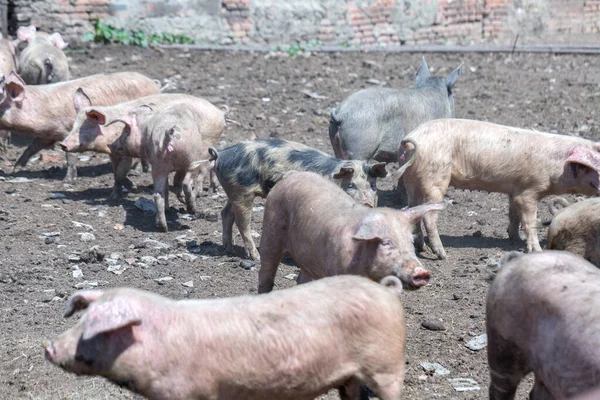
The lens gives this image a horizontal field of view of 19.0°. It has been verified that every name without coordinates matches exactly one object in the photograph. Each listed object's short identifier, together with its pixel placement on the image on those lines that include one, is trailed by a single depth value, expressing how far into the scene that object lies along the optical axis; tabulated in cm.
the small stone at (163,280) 1135
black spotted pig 1138
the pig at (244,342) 651
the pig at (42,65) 1926
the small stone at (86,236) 1297
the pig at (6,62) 1823
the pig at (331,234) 791
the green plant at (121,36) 2488
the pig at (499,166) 1259
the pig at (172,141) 1363
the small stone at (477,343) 946
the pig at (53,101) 1633
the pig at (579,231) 928
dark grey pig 1436
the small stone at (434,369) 896
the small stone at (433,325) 988
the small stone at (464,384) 862
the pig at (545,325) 625
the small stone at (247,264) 1201
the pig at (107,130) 1490
